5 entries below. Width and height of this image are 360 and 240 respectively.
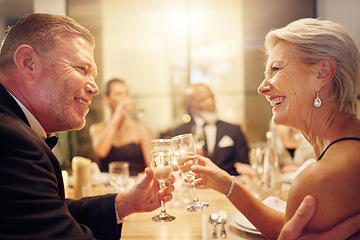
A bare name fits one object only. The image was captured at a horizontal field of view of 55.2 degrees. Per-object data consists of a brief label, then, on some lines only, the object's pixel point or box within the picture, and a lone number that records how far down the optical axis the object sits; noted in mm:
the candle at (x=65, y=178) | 1802
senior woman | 1101
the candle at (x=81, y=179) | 2014
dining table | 1503
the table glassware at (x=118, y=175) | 2129
